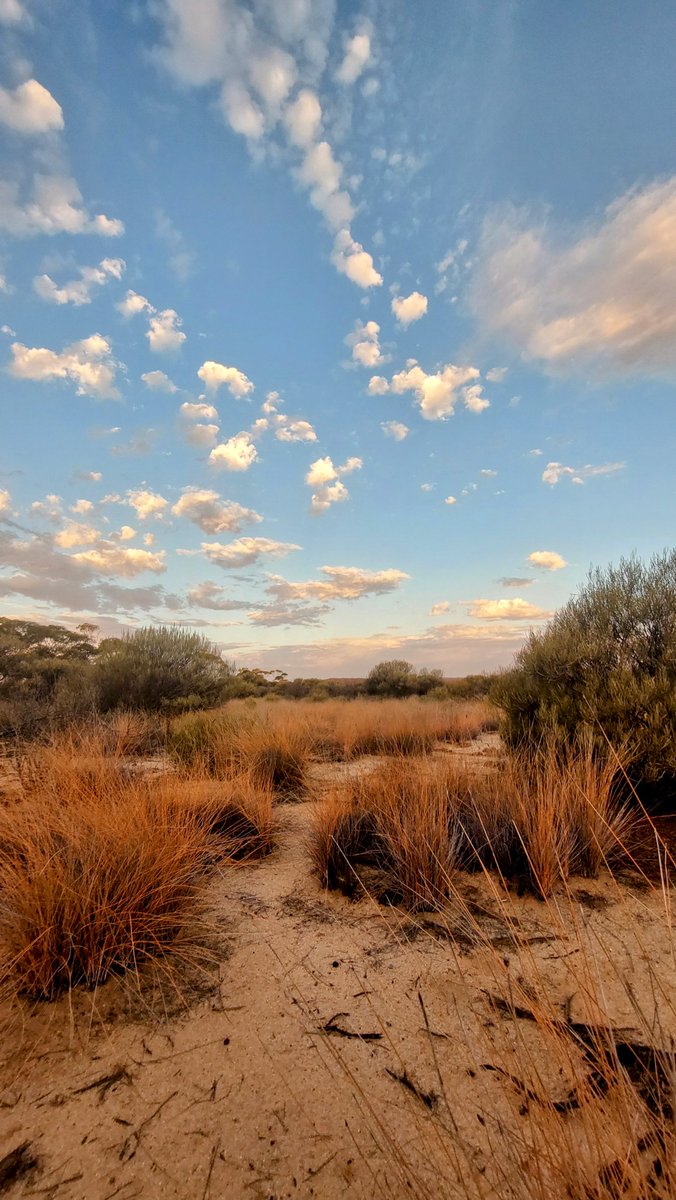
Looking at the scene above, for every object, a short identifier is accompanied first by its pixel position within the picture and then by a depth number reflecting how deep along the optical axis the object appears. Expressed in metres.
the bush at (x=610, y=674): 4.58
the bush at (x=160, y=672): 11.88
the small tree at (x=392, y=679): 22.33
